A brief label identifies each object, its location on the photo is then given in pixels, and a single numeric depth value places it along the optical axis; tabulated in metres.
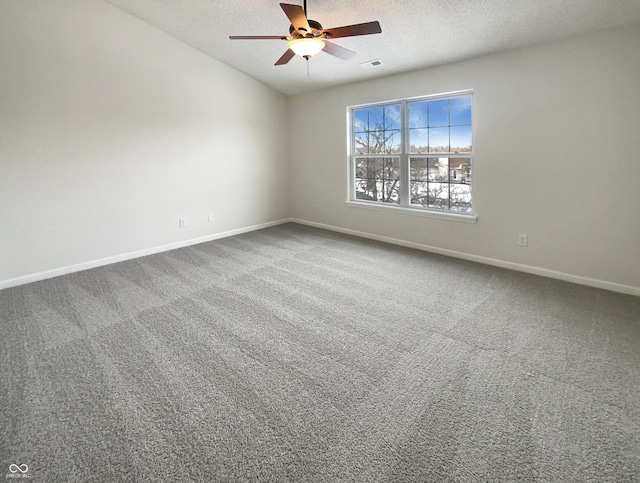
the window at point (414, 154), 4.43
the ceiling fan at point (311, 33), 2.47
